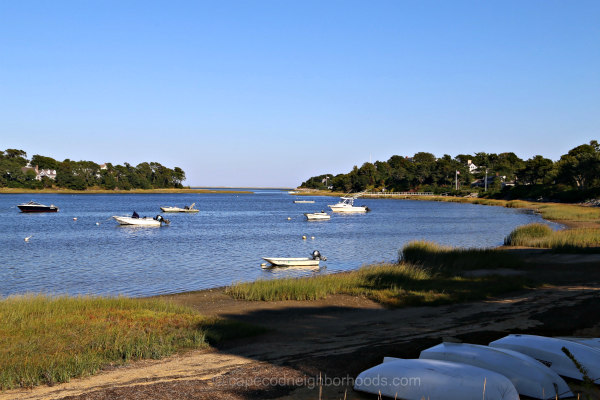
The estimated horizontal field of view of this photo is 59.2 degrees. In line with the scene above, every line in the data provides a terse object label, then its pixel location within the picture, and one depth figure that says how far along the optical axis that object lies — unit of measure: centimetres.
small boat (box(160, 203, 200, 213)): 8856
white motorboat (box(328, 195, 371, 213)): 9119
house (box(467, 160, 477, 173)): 18545
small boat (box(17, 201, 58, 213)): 8212
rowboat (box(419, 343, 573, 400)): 716
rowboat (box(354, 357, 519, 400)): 668
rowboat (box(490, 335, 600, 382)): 785
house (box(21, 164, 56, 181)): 18860
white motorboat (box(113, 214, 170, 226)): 5794
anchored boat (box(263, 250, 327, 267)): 2725
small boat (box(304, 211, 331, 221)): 7144
